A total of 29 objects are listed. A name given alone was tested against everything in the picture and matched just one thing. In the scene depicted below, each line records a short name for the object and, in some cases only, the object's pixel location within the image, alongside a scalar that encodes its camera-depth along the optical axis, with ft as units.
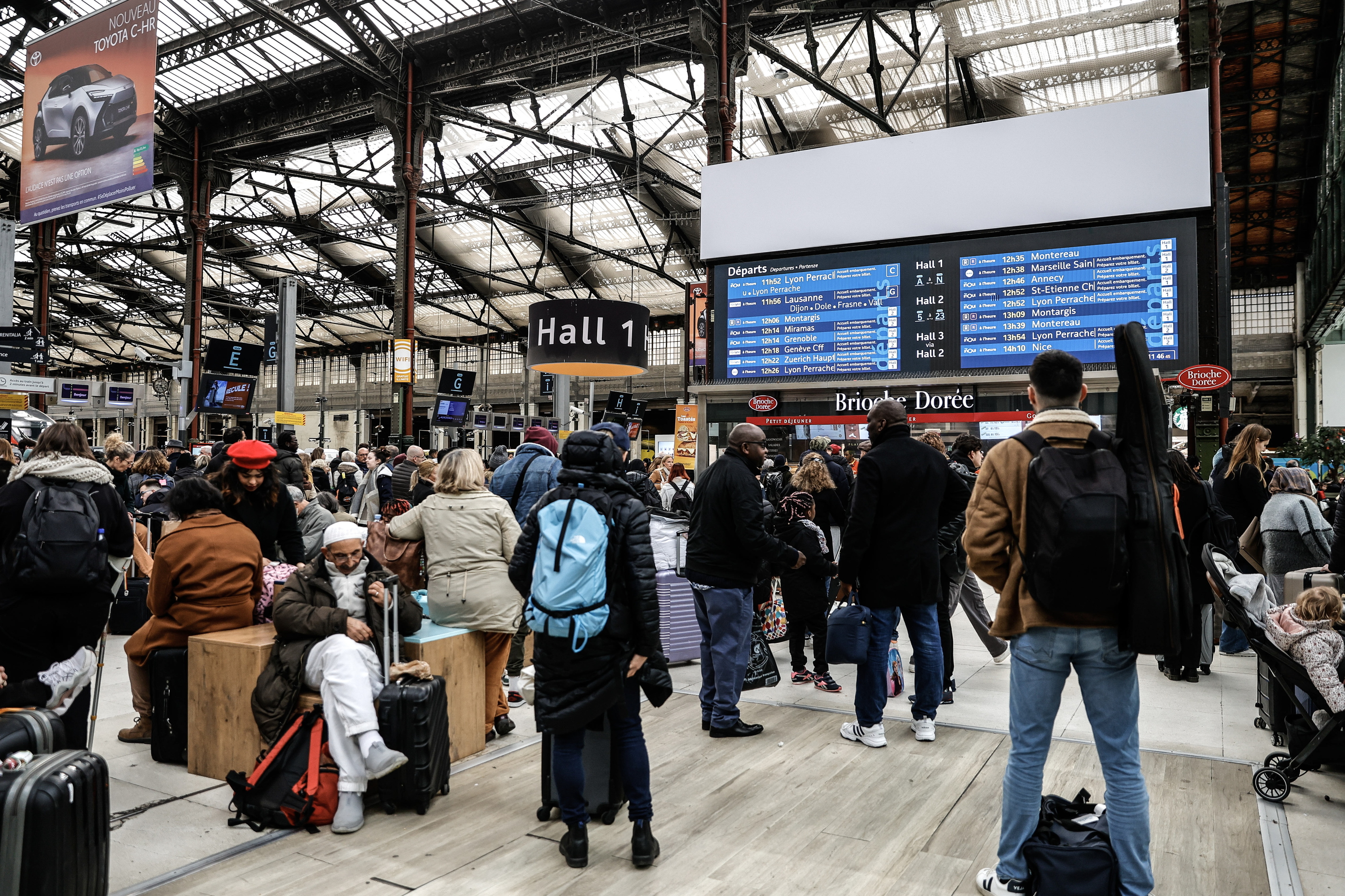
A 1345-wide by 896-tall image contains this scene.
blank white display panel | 32.40
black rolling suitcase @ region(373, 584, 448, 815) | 11.96
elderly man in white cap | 11.50
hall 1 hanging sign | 26.50
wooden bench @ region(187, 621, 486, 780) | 12.88
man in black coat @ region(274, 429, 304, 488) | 22.35
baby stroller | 12.03
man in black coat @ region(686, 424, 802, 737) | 14.84
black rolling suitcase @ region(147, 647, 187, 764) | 13.80
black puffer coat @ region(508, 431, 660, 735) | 10.26
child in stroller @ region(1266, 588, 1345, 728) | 11.99
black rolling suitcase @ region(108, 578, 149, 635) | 23.58
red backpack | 11.39
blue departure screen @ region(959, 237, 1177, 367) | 31.96
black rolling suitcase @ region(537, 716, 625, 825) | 11.64
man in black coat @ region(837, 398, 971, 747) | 14.20
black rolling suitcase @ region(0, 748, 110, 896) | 7.18
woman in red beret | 15.71
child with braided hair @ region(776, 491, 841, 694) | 18.94
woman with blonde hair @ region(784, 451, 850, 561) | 20.40
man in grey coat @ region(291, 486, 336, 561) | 19.22
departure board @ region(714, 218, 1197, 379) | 32.07
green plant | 42.57
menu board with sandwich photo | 47.70
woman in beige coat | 14.46
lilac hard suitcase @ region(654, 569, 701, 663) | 20.81
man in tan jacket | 8.71
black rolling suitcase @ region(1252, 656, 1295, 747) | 14.39
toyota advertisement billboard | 30.66
